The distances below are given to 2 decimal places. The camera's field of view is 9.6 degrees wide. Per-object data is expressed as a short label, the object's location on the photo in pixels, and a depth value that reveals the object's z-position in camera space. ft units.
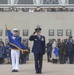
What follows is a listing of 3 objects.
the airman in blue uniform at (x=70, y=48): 85.61
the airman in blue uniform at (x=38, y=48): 58.54
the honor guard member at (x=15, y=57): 60.49
